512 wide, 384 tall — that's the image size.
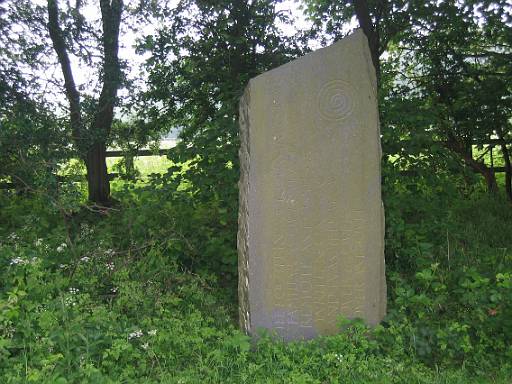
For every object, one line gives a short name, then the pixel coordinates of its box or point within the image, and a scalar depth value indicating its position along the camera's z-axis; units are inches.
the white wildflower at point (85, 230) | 212.1
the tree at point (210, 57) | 247.1
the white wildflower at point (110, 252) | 183.1
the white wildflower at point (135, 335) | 138.5
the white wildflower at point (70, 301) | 147.8
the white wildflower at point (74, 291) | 157.0
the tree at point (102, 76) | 229.9
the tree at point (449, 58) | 267.0
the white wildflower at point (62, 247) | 187.2
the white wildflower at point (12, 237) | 192.7
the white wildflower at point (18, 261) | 158.4
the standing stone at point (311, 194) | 152.3
